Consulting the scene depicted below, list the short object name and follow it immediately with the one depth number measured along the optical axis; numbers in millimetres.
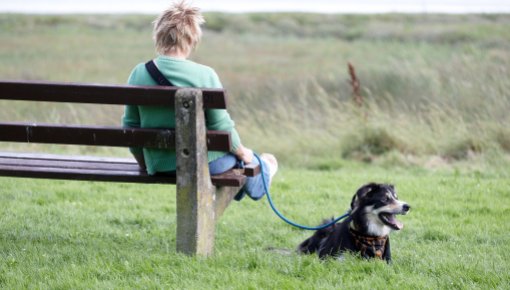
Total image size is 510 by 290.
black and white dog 10945
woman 10219
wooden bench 9734
